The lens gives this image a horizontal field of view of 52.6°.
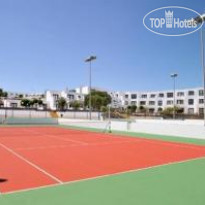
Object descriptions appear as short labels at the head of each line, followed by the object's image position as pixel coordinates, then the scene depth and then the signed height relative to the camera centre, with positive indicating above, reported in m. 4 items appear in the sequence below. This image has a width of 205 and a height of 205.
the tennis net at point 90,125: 19.91 -1.84
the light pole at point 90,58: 24.98 +6.04
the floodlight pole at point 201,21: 12.93 +5.48
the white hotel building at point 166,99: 64.57 +3.03
